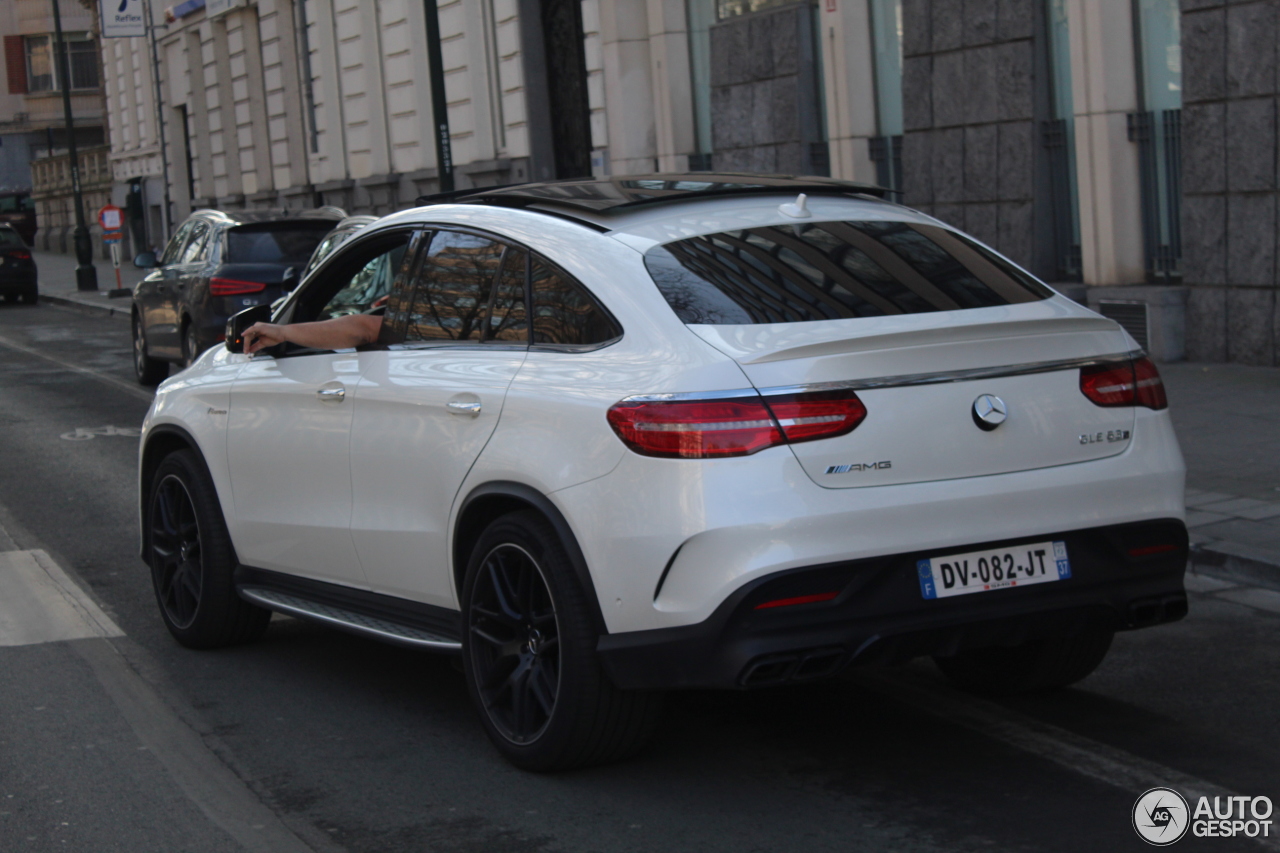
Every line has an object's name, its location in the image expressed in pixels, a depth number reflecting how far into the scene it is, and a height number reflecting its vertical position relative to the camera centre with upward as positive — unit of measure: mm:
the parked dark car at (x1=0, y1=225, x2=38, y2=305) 32500 +690
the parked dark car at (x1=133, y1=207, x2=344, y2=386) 14672 +169
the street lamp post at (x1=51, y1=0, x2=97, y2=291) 34281 +1402
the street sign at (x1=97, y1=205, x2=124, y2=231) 31922 +1509
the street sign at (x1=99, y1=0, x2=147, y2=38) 36062 +6059
